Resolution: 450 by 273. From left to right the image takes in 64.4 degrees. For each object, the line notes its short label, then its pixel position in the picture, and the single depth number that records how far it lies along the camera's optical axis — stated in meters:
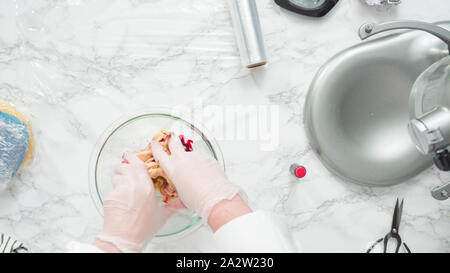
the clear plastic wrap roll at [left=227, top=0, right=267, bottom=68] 0.81
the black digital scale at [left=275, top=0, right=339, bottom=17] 0.86
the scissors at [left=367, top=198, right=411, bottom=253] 0.86
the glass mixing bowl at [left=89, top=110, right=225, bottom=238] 0.78
